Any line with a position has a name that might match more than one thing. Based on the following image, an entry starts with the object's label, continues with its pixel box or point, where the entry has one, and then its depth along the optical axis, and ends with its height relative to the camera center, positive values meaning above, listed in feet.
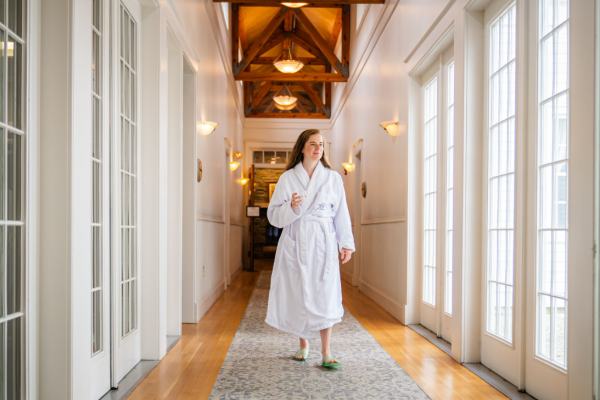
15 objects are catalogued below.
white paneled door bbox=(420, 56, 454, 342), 11.42 +0.07
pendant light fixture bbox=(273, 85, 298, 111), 31.73 +6.65
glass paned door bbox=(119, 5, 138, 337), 8.54 +0.41
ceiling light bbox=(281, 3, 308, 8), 18.90 +7.88
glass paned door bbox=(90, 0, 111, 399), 7.08 -0.12
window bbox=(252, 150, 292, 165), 37.01 +3.17
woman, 9.33 -1.00
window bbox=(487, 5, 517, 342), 8.34 +0.41
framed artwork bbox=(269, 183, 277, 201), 43.83 +0.94
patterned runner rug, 7.61 -3.26
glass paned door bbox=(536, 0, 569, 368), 6.73 +0.26
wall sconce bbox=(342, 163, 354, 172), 25.22 +1.67
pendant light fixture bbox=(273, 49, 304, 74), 25.34 +7.13
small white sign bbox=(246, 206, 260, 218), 29.35 -0.87
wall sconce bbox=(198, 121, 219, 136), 15.11 +2.30
